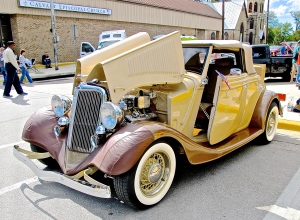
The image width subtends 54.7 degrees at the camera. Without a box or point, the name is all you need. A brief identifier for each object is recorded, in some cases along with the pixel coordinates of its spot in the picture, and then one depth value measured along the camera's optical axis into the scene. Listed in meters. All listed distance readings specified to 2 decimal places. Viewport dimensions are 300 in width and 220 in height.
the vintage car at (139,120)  2.92
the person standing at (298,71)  9.82
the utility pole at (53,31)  17.16
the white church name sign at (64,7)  19.42
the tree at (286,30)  70.38
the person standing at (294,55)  10.75
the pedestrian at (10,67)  9.37
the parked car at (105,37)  20.46
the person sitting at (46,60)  19.90
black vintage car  13.27
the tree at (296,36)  60.21
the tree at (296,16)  83.28
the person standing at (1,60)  13.86
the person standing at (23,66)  12.72
